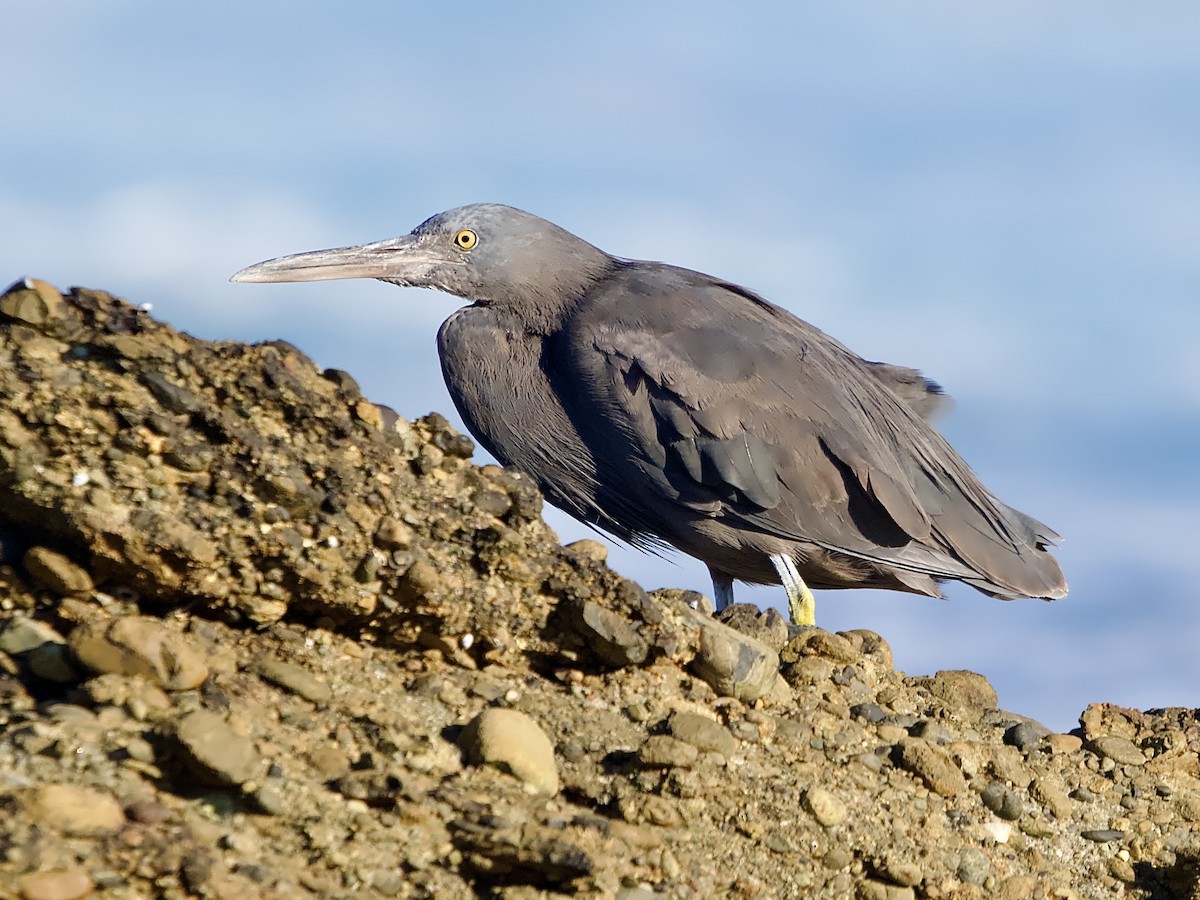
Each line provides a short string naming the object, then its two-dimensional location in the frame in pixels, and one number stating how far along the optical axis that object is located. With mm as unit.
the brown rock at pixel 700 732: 8836
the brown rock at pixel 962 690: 11766
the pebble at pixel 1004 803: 10102
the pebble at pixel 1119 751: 11562
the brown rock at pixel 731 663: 9945
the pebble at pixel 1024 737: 11258
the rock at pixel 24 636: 8172
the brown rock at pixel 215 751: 6914
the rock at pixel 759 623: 11359
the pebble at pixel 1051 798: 10492
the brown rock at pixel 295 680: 8195
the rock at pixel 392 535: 8789
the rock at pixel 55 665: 7918
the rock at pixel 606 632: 9367
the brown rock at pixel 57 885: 6023
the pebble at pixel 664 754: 8375
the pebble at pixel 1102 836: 10437
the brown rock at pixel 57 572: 8398
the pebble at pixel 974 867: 9281
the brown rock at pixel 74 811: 6371
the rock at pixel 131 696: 7422
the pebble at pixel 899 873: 8820
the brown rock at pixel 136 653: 7691
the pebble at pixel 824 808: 8922
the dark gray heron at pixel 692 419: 13375
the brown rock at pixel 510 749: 7922
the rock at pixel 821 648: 11398
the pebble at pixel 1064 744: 11523
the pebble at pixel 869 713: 10602
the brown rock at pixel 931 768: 9984
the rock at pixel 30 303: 8406
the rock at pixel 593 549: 10360
